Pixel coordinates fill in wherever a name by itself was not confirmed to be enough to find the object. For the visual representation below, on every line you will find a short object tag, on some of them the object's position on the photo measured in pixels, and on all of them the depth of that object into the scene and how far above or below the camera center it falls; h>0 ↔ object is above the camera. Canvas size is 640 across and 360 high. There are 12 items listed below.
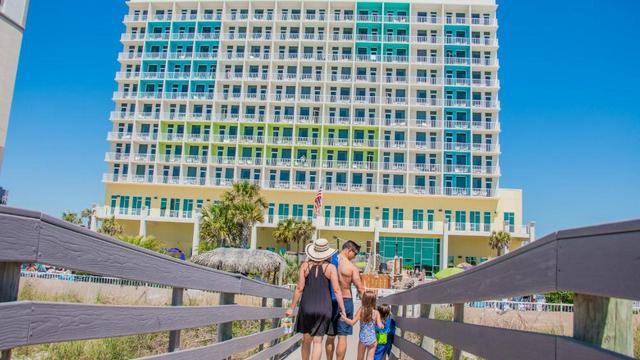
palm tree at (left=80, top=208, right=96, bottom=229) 60.22 +5.45
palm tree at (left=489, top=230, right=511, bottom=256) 56.84 +4.75
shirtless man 7.43 -0.10
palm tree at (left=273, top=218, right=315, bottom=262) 56.03 +4.53
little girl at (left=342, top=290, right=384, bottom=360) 8.00 -0.54
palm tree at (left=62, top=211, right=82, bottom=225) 61.67 +5.20
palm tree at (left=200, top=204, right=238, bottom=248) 48.88 +4.15
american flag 43.09 +5.86
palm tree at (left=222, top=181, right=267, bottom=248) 48.91 +5.85
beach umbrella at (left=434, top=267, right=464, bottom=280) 35.26 +0.94
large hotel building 59.25 +15.96
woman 7.00 -0.22
